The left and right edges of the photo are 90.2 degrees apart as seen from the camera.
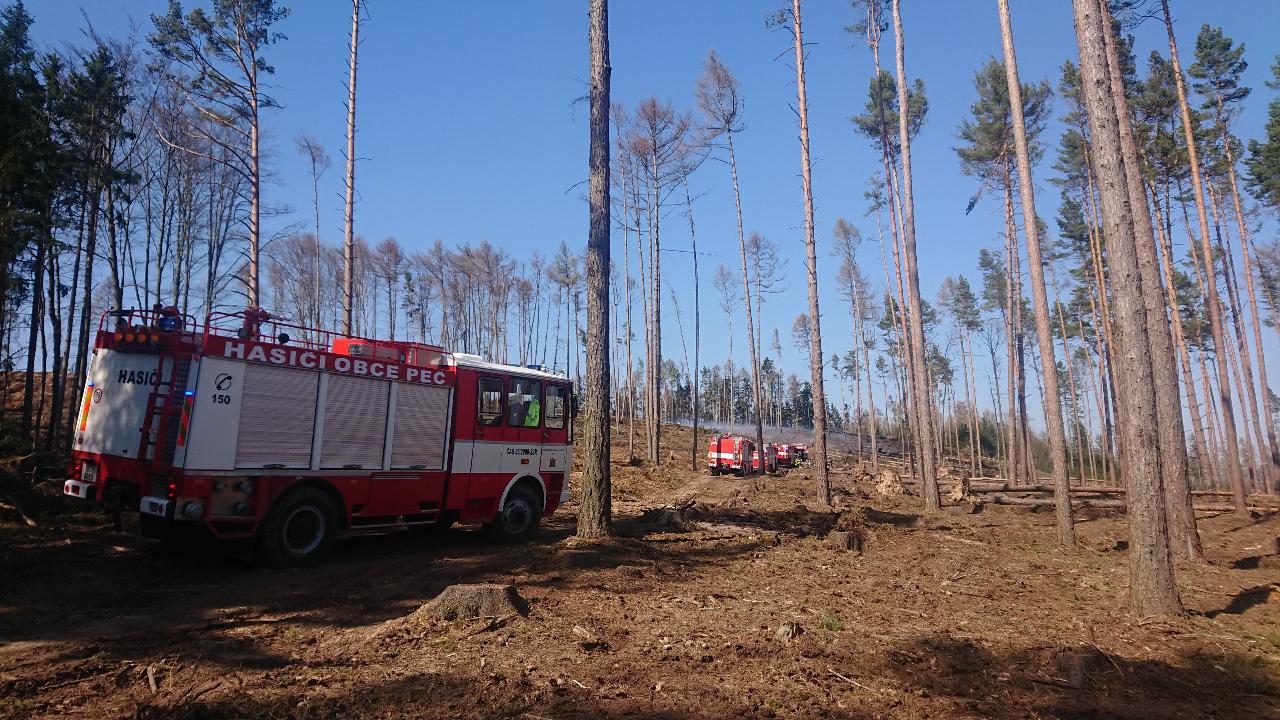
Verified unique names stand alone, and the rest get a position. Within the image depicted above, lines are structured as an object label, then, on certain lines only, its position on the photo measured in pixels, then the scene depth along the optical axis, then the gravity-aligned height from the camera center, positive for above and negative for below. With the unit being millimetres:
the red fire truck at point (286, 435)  7715 +374
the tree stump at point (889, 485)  23312 -800
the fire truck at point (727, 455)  35875 +433
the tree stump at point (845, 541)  11445 -1401
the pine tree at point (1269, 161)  23209 +11131
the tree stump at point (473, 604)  5816 -1302
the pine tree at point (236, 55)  17047 +10953
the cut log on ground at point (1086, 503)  18969 -1251
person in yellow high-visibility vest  11516 +887
